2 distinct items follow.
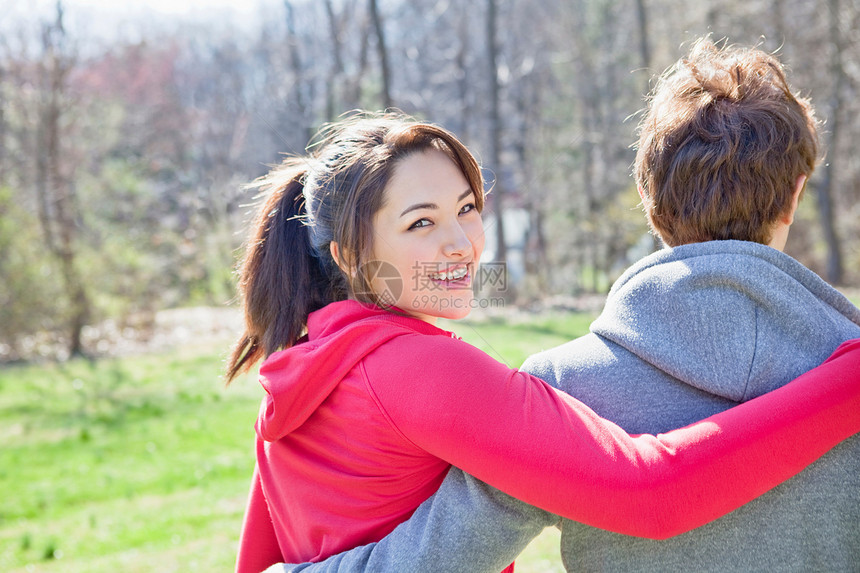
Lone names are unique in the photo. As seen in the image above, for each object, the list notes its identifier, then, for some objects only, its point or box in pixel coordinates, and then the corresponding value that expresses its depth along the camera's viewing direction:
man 1.21
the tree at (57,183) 11.40
